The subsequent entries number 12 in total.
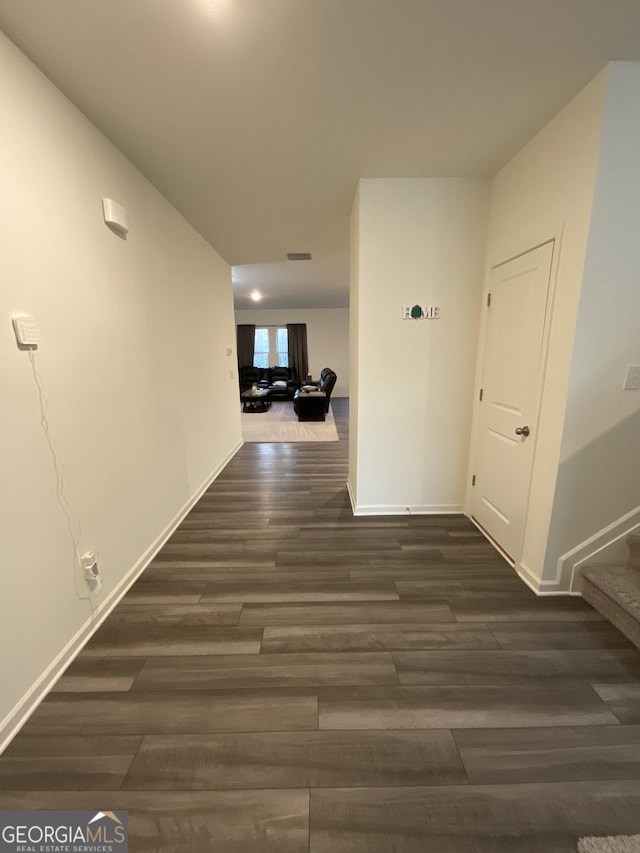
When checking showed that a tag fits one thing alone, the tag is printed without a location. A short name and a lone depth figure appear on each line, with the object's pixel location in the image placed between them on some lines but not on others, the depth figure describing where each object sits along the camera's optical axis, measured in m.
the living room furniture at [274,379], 8.90
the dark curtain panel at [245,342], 9.67
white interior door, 1.92
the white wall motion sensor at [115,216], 1.79
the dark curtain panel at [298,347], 9.64
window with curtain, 9.84
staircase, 1.57
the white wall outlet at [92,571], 1.65
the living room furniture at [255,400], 7.25
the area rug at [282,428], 5.38
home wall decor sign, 2.49
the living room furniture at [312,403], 6.40
